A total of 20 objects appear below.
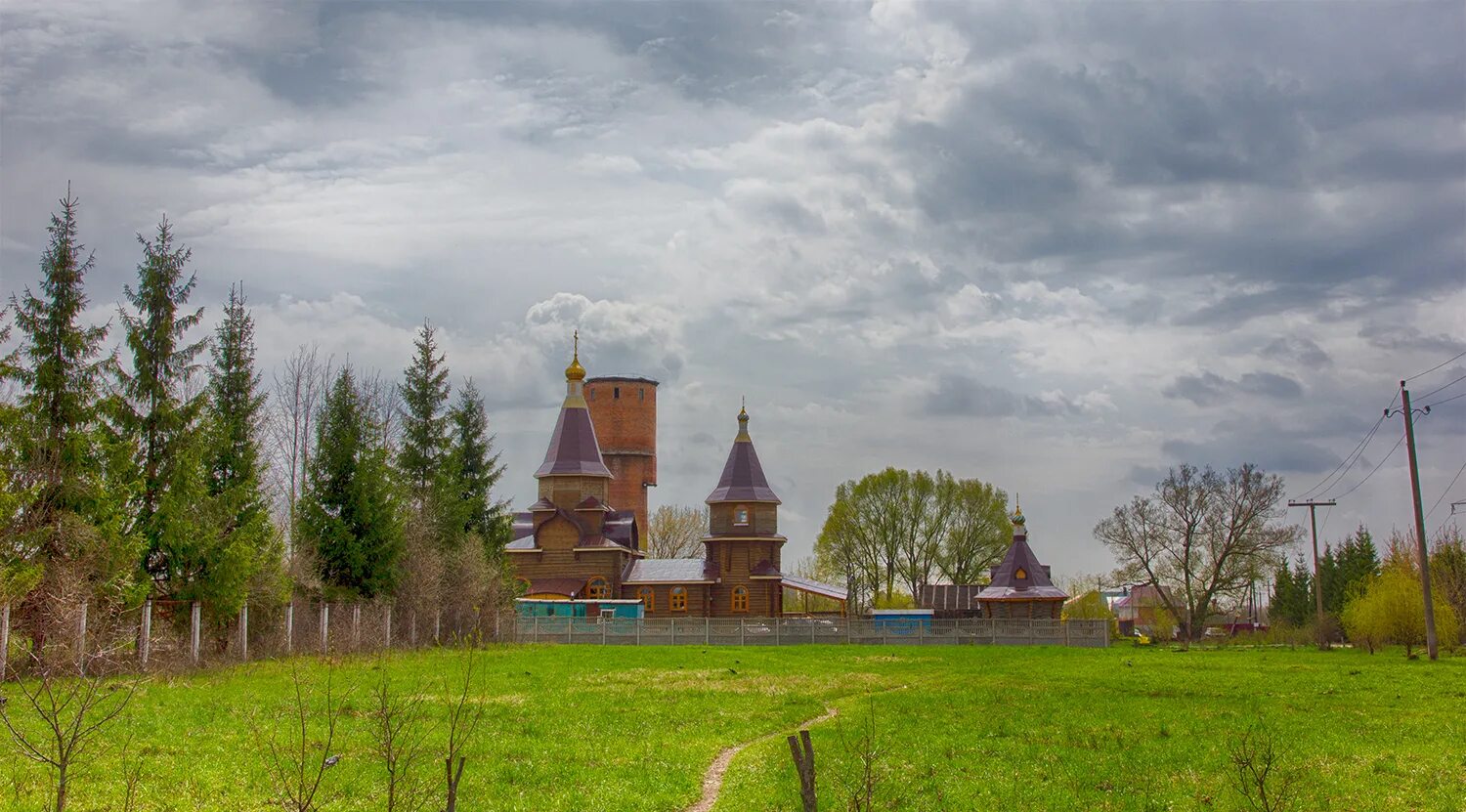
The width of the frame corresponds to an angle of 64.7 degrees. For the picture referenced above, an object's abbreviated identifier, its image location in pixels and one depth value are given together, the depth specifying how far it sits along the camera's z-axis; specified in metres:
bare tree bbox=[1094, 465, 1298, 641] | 57.00
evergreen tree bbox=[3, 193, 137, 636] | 22.53
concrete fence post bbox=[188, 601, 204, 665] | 25.11
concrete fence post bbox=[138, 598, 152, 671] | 23.39
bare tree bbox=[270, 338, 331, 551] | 43.62
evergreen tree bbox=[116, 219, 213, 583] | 25.84
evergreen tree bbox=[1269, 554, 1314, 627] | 72.31
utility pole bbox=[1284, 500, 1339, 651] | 50.12
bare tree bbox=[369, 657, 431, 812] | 8.10
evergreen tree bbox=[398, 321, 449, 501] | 44.47
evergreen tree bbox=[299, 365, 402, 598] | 35.19
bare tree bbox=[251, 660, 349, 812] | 11.65
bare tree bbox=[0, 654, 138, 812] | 7.80
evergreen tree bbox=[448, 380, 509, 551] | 46.06
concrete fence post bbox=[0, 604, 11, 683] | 20.08
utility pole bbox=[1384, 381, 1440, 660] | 34.81
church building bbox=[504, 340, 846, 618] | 59.53
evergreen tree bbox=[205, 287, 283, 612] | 26.75
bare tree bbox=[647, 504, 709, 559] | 84.44
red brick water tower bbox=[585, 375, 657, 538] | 74.06
